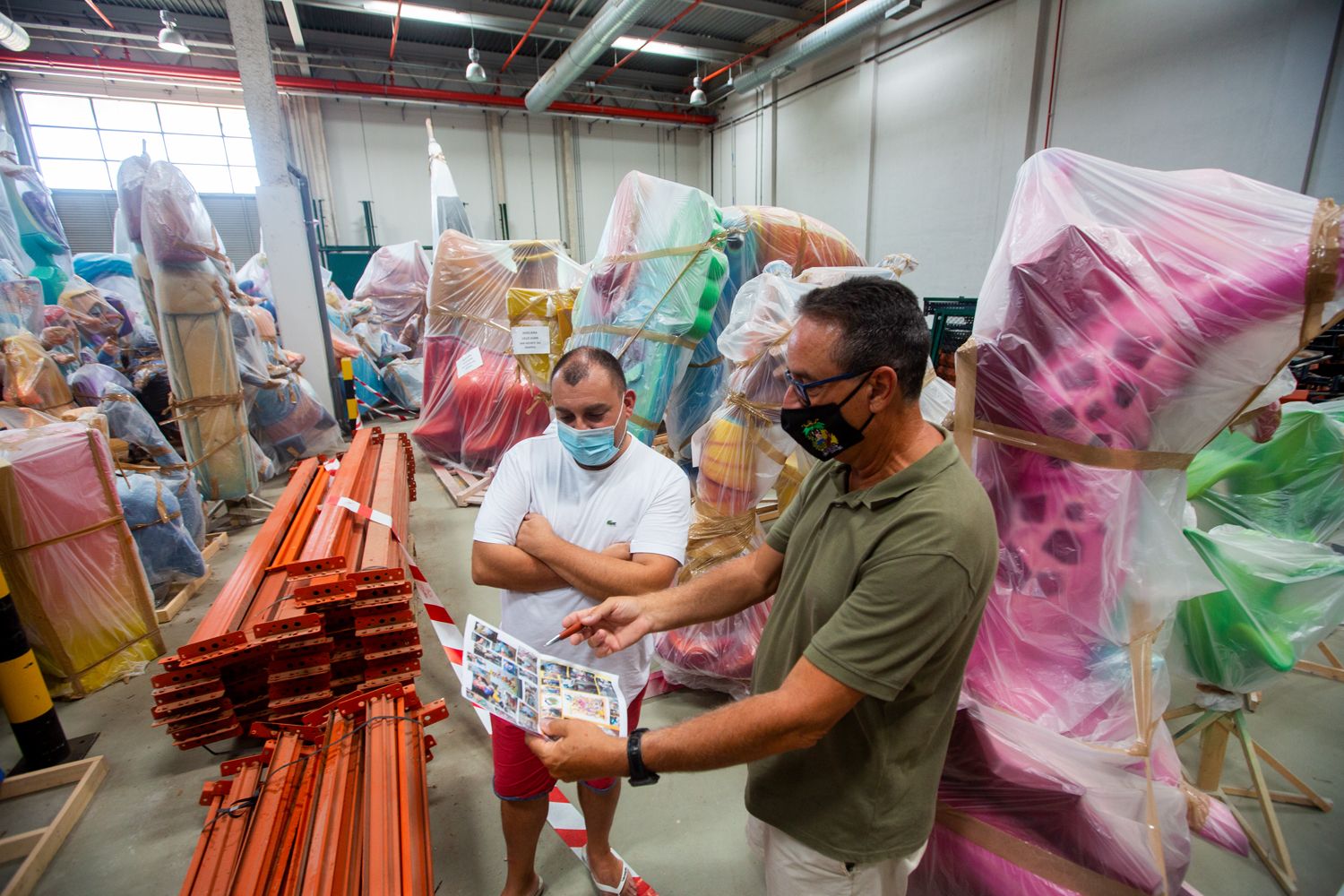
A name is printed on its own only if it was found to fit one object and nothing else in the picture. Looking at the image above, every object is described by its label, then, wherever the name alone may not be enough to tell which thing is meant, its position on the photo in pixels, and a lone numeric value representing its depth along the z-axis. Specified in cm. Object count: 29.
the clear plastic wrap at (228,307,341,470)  510
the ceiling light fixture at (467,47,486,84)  824
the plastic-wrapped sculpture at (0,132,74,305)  636
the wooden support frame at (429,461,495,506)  520
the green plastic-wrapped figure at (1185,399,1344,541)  236
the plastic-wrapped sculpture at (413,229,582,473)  557
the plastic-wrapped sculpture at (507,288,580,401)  443
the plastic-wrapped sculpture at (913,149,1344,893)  124
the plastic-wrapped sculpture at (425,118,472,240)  923
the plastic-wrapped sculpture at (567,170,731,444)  293
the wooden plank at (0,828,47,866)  195
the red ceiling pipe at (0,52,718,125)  873
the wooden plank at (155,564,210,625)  331
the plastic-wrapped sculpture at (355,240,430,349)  1052
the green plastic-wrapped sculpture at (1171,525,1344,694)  179
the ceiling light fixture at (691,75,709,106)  967
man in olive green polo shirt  91
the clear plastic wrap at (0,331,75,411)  360
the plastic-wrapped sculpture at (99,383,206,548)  395
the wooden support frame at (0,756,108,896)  188
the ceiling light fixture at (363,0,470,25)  796
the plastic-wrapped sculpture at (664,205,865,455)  336
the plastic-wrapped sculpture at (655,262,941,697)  233
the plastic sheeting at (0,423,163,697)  253
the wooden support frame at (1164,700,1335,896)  184
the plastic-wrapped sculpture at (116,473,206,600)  336
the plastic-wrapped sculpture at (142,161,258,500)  400
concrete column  516
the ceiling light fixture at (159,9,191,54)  748
